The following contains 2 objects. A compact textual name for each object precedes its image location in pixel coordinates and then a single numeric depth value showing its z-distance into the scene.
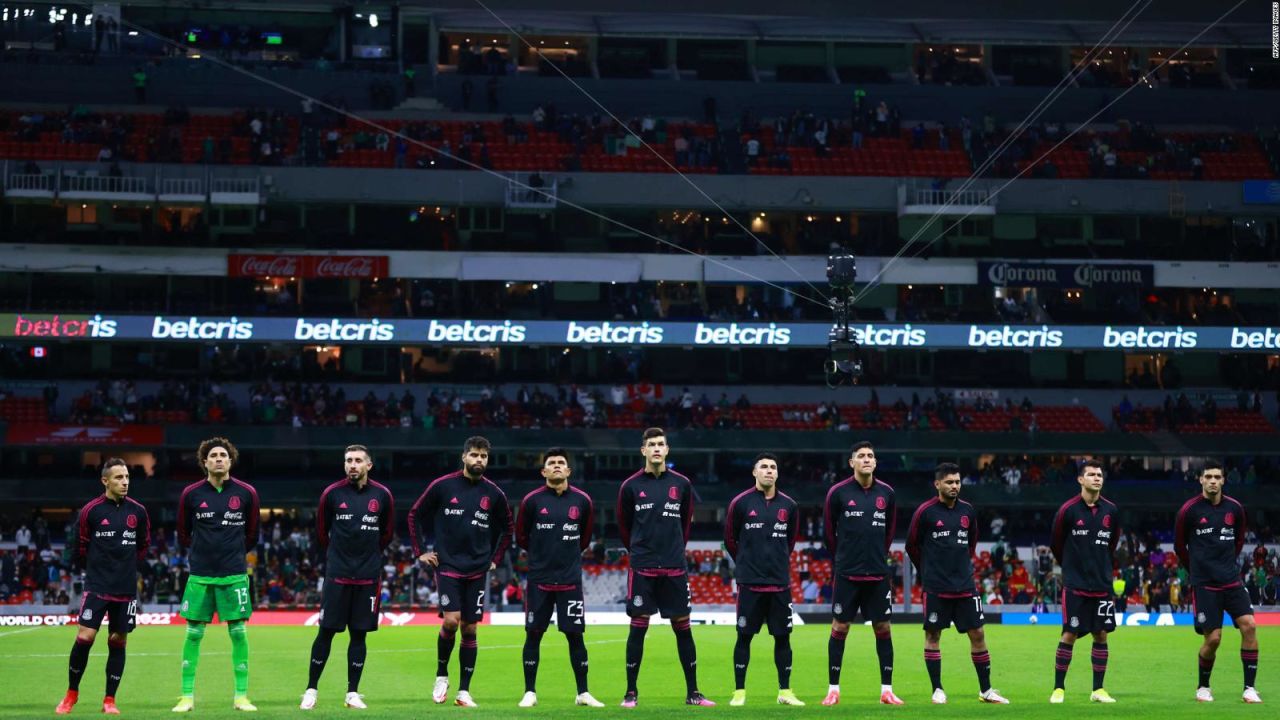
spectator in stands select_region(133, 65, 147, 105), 59.84
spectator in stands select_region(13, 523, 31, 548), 46.11
